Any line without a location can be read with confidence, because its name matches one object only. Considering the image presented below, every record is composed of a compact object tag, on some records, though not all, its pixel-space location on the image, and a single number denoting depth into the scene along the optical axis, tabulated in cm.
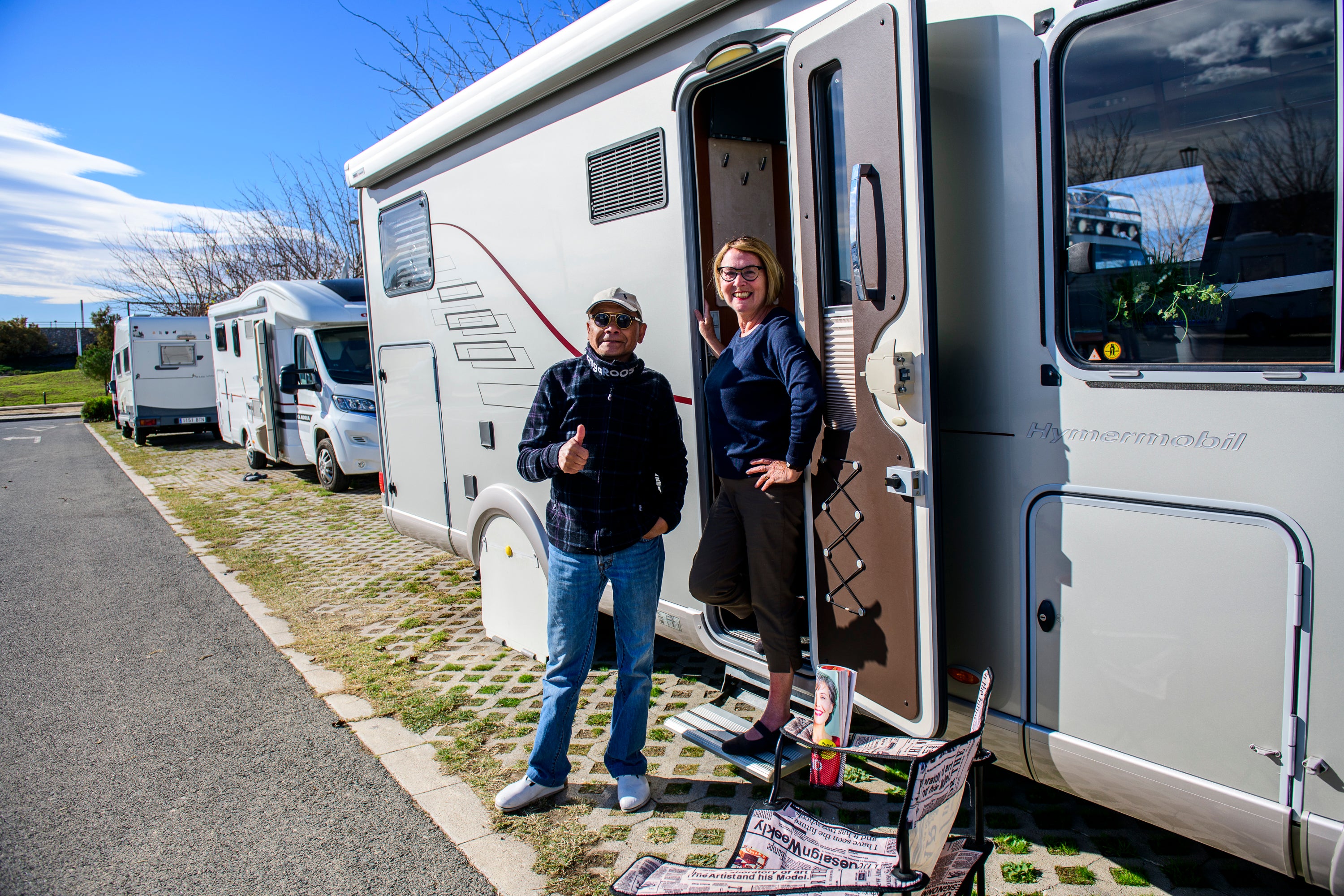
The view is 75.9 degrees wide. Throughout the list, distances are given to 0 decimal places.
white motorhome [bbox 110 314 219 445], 1688
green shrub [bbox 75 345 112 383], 2900
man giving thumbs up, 290
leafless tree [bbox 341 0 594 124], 1107
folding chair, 170
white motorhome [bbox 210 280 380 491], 1022
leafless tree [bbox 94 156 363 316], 1925
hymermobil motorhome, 189
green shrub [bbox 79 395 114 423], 2448
